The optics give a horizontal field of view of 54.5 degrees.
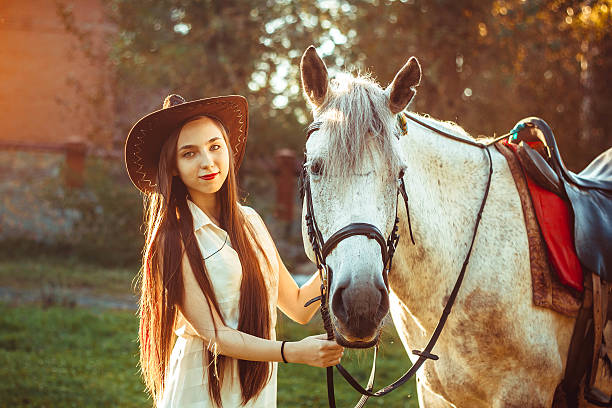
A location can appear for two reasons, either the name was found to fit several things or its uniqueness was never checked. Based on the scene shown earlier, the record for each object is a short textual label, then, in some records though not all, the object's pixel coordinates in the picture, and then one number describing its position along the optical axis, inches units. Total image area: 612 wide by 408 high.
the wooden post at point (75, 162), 352.2
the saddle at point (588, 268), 85.8
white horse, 71.9
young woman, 78.9
